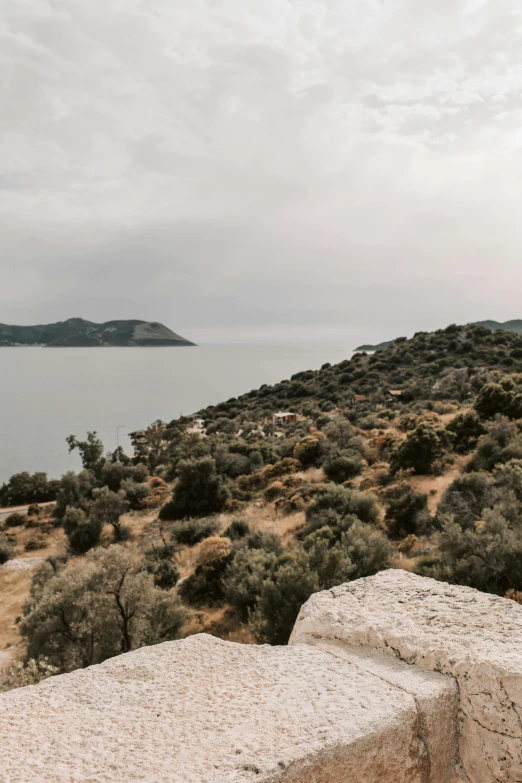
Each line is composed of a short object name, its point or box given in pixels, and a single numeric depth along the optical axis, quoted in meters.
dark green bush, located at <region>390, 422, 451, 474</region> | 18.77
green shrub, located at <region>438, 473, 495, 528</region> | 12.46
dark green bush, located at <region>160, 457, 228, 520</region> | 22.31
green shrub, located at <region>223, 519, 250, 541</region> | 16.67
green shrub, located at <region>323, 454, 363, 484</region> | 21.09
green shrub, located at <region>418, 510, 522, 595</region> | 8.30
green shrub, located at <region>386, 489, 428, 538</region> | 14.27
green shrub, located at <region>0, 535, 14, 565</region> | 21.05
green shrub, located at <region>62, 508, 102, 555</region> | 21.23
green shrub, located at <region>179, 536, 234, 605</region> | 12.78
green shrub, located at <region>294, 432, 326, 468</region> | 25.56
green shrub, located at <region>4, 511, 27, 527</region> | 28.63
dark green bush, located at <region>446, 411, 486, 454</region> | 20.50
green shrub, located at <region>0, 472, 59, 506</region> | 37.00
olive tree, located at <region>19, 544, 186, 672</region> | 9.24
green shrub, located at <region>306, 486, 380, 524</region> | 15.34
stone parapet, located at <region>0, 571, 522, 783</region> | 1.81
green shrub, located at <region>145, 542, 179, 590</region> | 13.98
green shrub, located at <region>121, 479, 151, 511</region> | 26.75
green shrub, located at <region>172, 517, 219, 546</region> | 18.39
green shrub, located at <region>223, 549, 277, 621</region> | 11.02
